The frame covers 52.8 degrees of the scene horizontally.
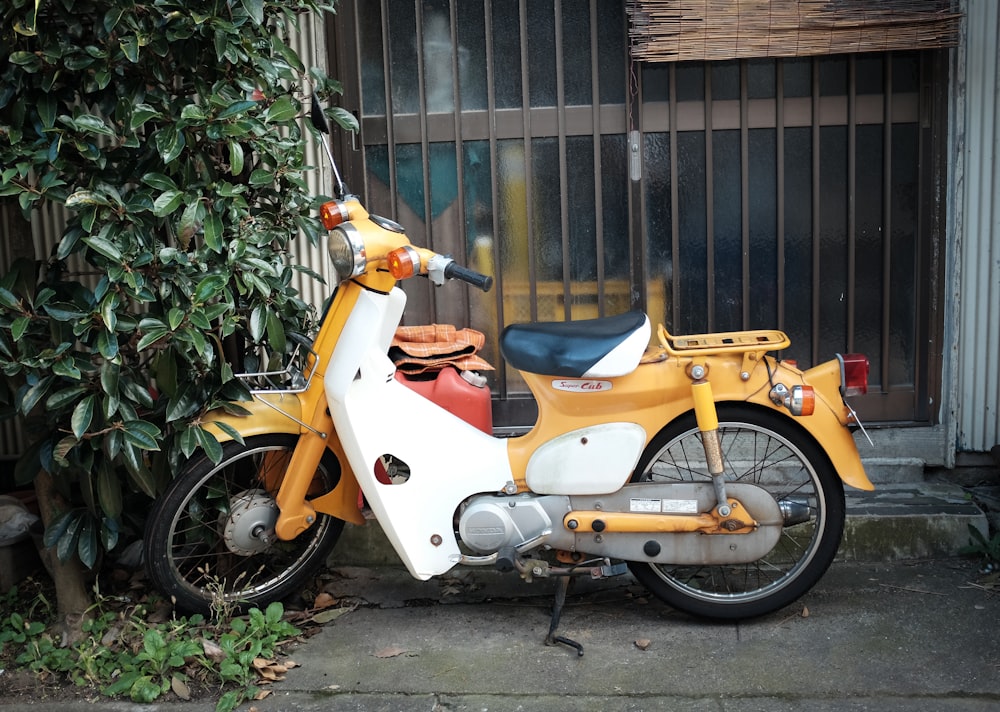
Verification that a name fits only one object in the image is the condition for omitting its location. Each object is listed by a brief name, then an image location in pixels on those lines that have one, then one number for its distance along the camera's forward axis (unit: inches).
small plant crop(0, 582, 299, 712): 148.7
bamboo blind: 188.2
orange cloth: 184.1
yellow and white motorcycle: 157.4
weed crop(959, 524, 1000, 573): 177.6
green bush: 146.5
